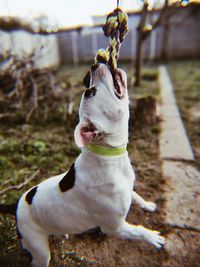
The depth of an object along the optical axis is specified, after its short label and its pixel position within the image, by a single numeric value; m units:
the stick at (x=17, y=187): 2.44
